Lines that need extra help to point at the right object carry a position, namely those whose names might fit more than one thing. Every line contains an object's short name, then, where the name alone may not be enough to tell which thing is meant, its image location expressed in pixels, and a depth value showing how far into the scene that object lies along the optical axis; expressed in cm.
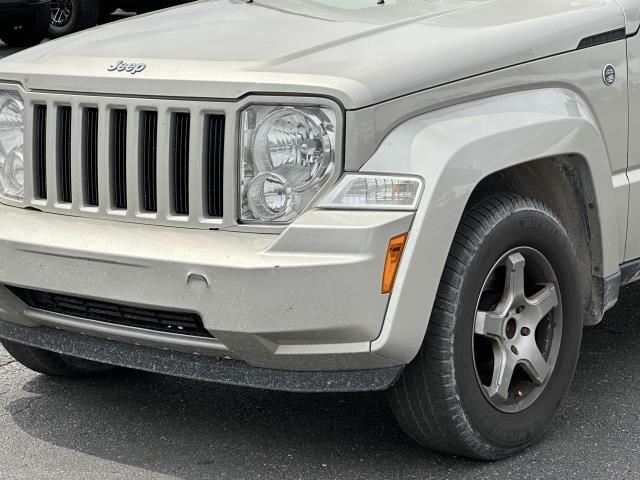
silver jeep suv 317
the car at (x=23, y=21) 1187
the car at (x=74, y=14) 1311
